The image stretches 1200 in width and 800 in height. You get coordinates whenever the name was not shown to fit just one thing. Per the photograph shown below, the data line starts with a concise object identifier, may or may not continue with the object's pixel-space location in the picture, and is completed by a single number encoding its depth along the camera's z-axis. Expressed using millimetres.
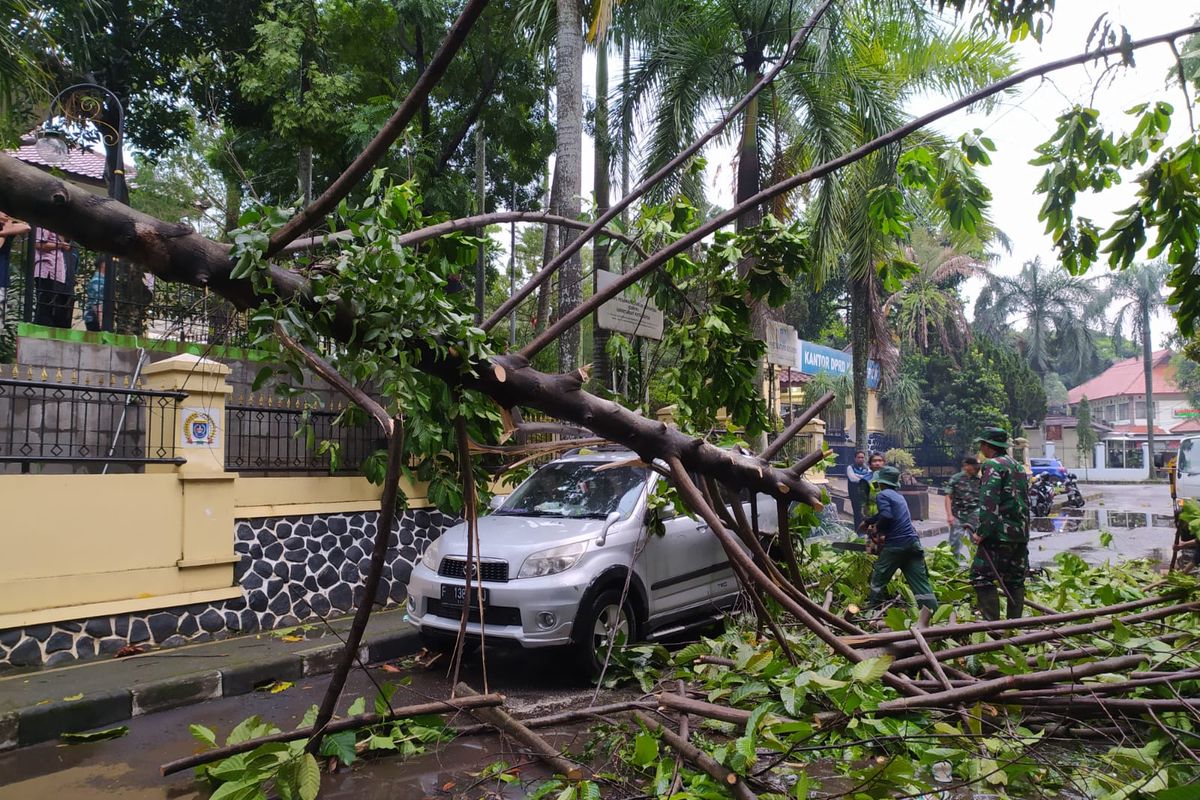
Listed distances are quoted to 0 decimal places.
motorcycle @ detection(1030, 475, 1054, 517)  22227
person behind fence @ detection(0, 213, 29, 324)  8445
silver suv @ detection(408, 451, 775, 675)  5727
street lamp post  7238
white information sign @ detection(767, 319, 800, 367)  9312
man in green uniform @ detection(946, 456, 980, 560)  10109
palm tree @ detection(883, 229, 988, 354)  29031
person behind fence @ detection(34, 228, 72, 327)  9398
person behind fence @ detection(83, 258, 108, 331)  10062
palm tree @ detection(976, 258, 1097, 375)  46281
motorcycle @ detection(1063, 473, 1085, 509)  24344
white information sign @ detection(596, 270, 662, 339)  6261
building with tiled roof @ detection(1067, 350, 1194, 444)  59125
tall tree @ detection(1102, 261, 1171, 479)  47812
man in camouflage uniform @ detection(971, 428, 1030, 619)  6539
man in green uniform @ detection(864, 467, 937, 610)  7074
